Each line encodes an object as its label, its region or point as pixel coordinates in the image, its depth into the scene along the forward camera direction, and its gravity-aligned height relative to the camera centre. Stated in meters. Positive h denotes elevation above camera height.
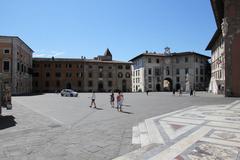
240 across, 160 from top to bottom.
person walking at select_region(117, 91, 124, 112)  15.73 -1.05
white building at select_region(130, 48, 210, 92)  72.81 +5.76
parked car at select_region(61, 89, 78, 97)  38.48 -1.27
